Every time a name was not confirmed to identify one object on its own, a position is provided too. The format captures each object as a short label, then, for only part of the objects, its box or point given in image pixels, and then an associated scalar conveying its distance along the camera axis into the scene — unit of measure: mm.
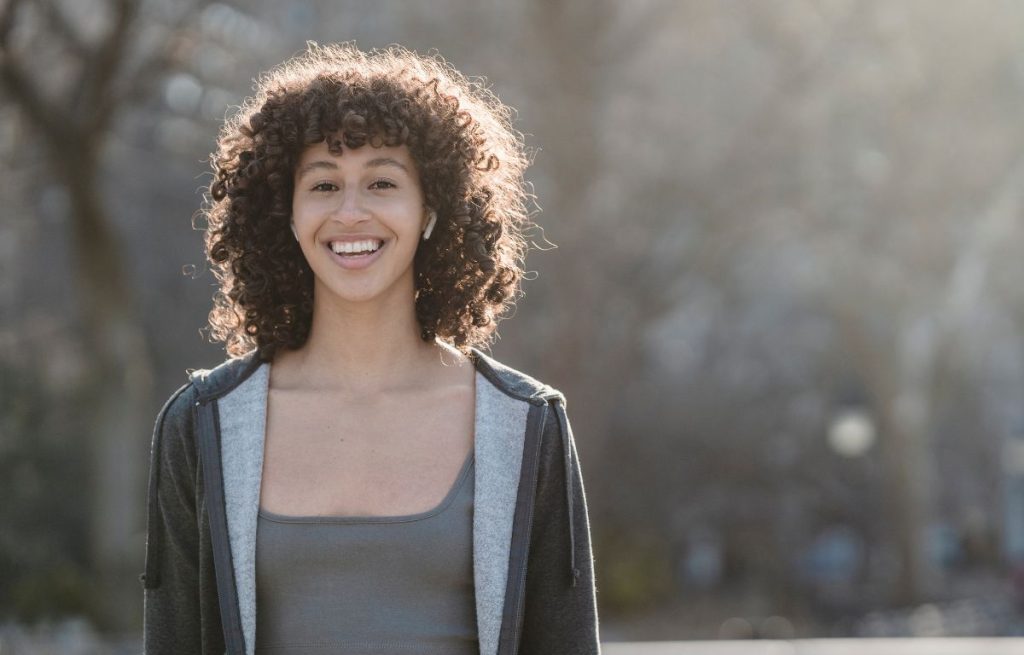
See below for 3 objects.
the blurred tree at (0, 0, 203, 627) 13484
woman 2730
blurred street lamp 21188
